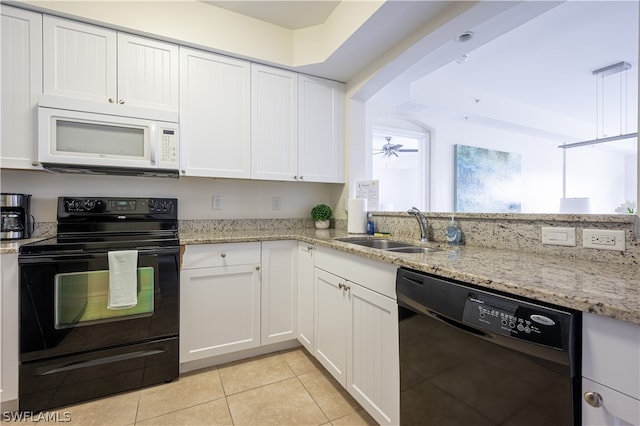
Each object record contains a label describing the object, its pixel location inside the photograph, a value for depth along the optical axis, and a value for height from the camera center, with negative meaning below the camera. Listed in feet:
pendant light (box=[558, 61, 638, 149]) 9.88 +4.99
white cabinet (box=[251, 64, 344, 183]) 7.73 +2.38
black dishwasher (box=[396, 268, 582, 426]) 2.24 -1.39
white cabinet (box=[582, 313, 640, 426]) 1.91 -1.12
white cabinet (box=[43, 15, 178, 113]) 5.84 +3.10
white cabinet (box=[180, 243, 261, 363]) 6.15 -1.99
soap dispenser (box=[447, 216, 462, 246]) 5.33 -0.42
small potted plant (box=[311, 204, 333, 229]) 8.74 -0.13
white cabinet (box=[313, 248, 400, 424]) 4.14 -2.00
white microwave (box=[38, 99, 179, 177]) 5.62 +1.40
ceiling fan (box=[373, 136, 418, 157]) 12.86 +2.81
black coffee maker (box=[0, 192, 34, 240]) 5.47 -0.13
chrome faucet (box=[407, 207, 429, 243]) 5.83 -0.28
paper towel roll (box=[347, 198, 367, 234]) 7.54 -0.11
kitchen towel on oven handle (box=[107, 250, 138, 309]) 5.29 -1.28
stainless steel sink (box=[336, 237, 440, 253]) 5.51 -0.70
